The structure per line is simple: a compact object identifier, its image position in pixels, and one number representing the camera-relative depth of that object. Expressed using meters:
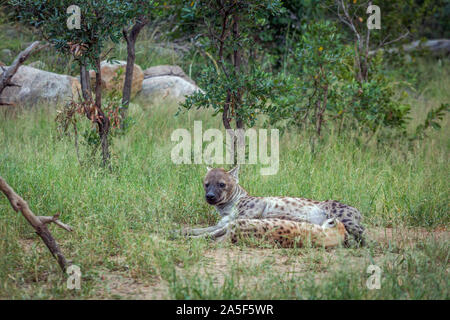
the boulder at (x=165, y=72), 12.05
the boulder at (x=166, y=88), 11.01
